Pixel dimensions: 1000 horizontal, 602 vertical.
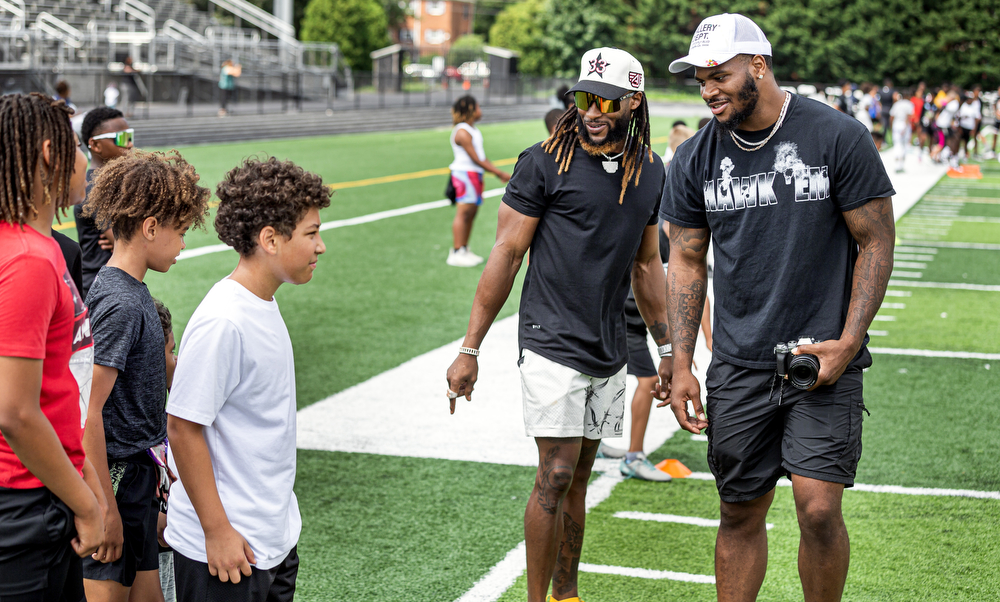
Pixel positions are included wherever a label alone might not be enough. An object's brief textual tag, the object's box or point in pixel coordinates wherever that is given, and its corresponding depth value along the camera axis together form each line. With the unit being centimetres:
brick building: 11912
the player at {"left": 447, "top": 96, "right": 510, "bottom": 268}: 1248
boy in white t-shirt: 264
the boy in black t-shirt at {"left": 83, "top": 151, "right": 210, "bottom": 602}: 303
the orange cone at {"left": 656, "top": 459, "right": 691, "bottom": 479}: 588
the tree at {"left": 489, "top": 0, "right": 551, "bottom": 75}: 7612
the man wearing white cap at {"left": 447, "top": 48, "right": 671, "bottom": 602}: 396
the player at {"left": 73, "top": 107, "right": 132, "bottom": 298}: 545
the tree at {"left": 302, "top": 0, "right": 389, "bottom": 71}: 5966
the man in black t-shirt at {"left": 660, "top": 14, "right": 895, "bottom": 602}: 350
